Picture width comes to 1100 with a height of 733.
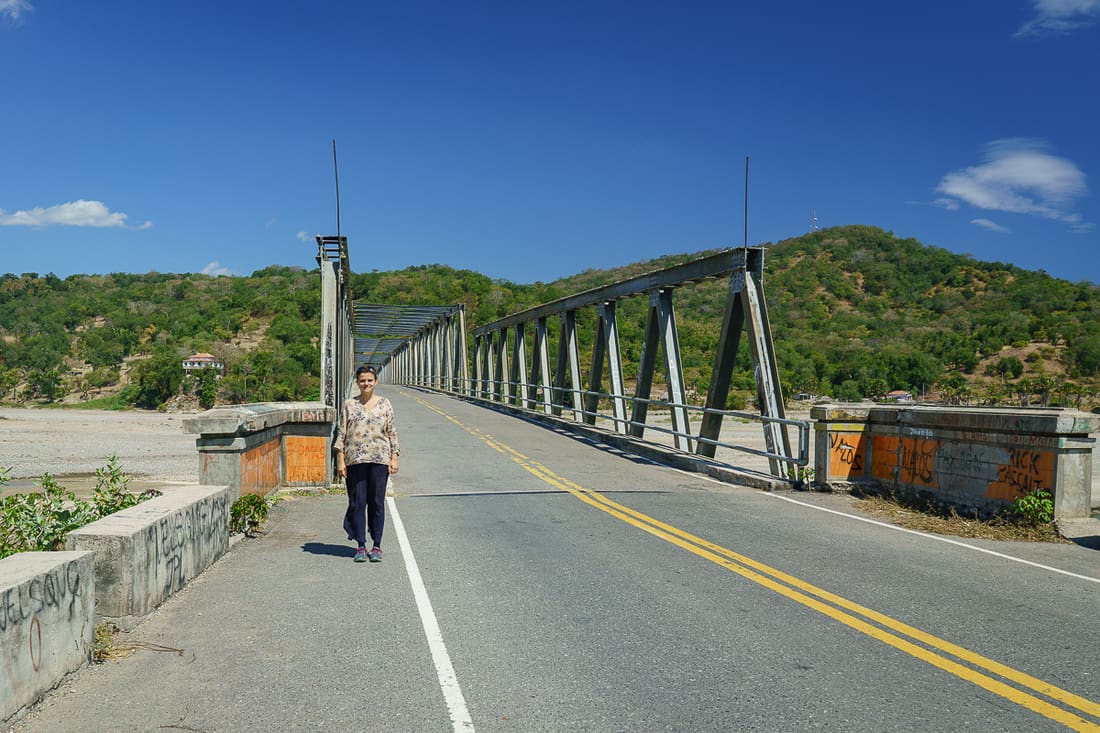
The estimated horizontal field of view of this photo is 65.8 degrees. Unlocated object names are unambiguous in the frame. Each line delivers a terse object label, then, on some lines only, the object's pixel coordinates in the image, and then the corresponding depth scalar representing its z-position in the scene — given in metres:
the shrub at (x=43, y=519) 5.63
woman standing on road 7.75
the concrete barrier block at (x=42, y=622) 3.84
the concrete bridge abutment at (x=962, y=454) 9.30
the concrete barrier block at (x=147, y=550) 5.36
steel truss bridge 13.58
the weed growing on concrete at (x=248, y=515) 8.79
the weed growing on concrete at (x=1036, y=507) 9.26
